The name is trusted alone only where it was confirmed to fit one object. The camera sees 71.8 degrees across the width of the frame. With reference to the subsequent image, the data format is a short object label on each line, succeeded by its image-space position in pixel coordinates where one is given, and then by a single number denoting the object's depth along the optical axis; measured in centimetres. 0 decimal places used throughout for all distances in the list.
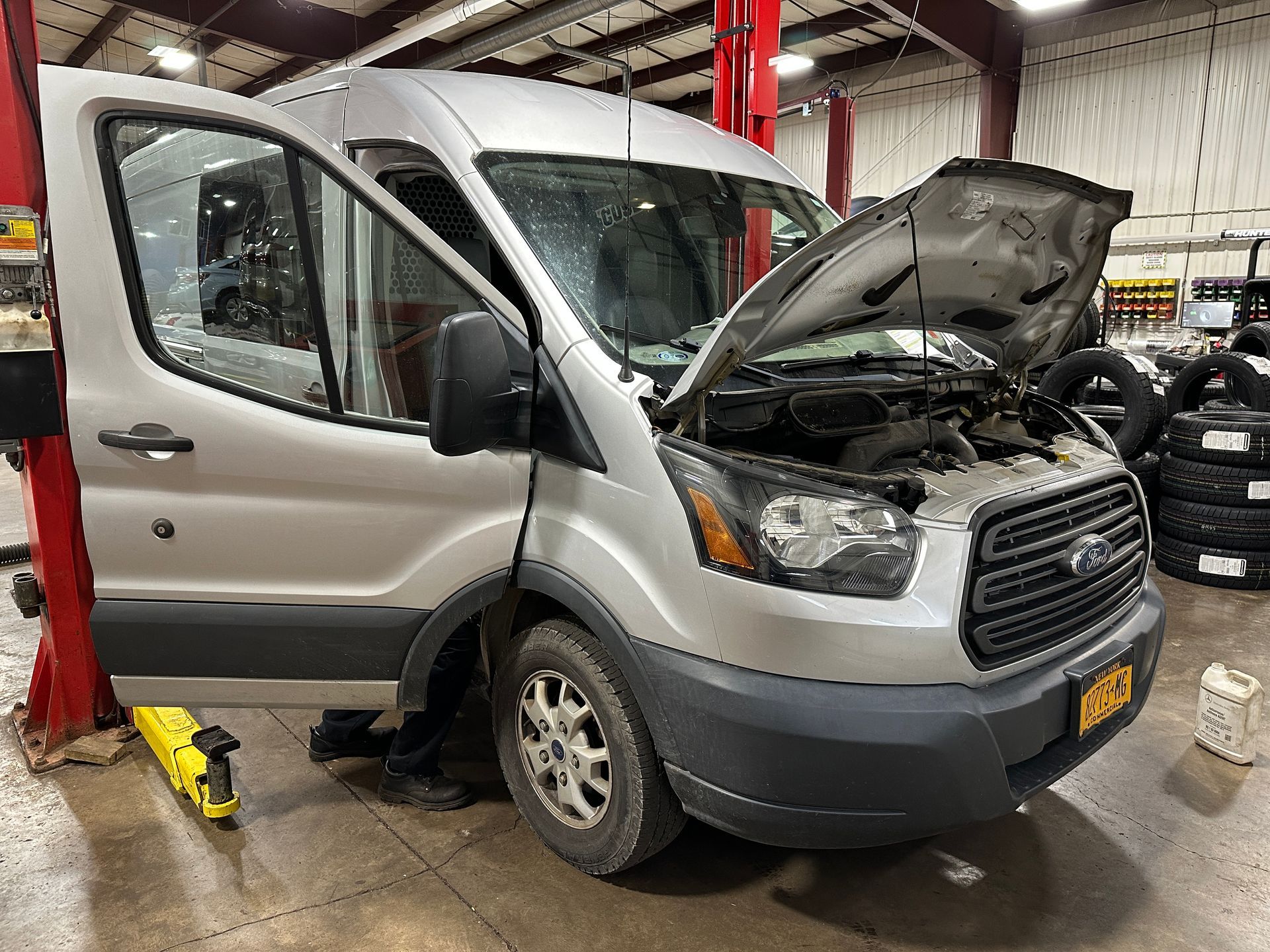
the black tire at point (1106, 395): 655
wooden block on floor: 275
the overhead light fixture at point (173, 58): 1039
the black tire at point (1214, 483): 462
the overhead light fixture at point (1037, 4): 763
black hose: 327
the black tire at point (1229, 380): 525
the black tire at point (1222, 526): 464
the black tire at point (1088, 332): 622
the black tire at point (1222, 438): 455
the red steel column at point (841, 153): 922
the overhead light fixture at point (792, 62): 938
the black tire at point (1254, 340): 682
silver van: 171
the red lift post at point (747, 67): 537
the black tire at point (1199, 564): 465
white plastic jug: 281
